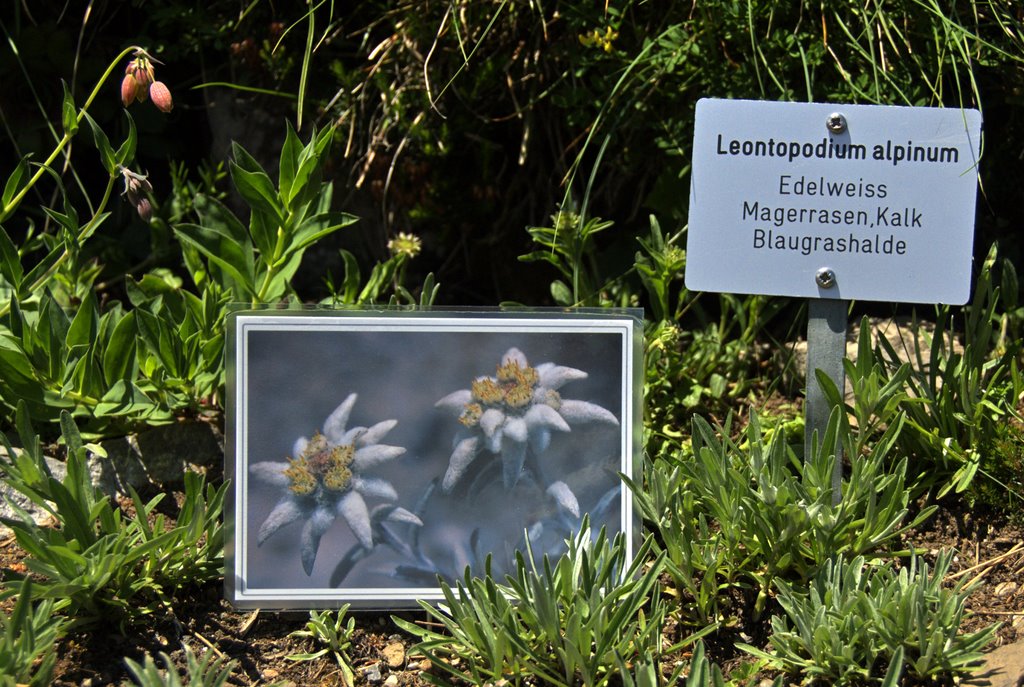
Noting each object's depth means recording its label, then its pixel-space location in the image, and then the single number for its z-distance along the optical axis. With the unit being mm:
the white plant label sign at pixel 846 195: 1026
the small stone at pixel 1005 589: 1032
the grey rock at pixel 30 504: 1091
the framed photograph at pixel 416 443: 1016
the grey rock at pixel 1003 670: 952
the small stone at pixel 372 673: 986
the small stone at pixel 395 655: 996
